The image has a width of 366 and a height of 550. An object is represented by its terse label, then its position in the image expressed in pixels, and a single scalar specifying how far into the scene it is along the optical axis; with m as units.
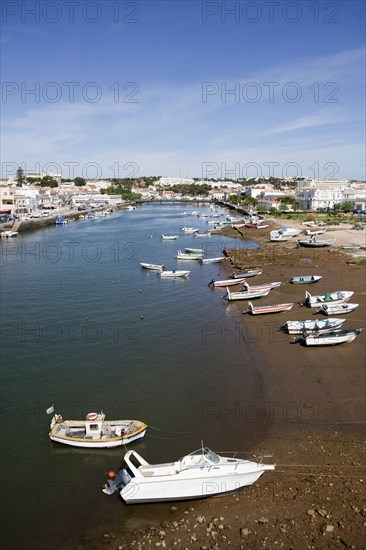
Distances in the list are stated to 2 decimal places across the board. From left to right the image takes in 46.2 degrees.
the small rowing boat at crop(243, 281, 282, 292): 29.71
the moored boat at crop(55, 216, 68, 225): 86.12
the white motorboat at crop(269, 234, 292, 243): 53.84
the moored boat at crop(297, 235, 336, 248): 47.50
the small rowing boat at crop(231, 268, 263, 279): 35.28
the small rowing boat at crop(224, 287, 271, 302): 29.00
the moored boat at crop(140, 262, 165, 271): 39.74
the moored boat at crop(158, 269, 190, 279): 36.81
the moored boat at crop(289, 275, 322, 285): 32.12
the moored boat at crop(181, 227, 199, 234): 70.90
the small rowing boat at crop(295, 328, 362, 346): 19.97
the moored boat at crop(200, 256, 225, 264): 43.91
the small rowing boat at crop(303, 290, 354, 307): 25.71
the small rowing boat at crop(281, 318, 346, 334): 21.20
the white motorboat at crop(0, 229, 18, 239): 65.31
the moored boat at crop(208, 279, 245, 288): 33.16
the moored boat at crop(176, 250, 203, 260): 46.31
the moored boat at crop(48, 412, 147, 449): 13.00
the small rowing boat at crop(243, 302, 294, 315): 25.50
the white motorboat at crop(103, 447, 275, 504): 10.77
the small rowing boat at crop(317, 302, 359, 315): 24.41
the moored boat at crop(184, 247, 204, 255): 49.12
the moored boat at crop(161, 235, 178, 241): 61.89
